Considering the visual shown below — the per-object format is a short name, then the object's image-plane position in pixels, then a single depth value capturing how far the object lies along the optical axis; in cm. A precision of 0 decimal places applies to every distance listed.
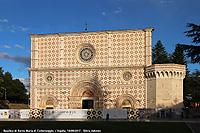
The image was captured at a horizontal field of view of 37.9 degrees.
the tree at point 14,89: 7253
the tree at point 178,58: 5297
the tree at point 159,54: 5853
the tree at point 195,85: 5475
